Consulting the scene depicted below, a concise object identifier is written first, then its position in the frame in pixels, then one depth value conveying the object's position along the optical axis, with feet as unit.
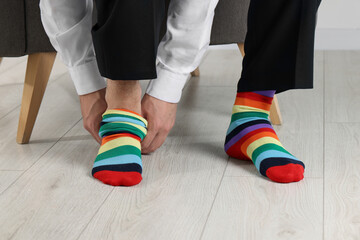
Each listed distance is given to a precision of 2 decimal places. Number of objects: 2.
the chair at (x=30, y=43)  6.45
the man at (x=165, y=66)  5.59
